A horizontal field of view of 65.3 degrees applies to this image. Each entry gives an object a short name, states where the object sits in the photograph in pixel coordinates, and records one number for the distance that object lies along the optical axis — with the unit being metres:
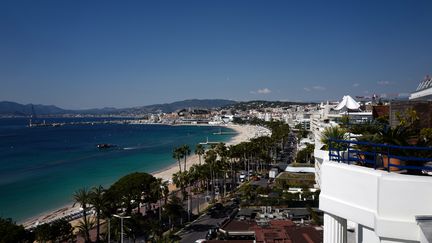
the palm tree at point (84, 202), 30.54
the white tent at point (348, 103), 18.45
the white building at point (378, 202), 5.03
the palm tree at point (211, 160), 54.43
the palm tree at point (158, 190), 38.88
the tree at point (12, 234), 27.25
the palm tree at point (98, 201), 30.94
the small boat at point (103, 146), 124.64
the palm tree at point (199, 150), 65.34
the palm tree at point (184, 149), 56.84
